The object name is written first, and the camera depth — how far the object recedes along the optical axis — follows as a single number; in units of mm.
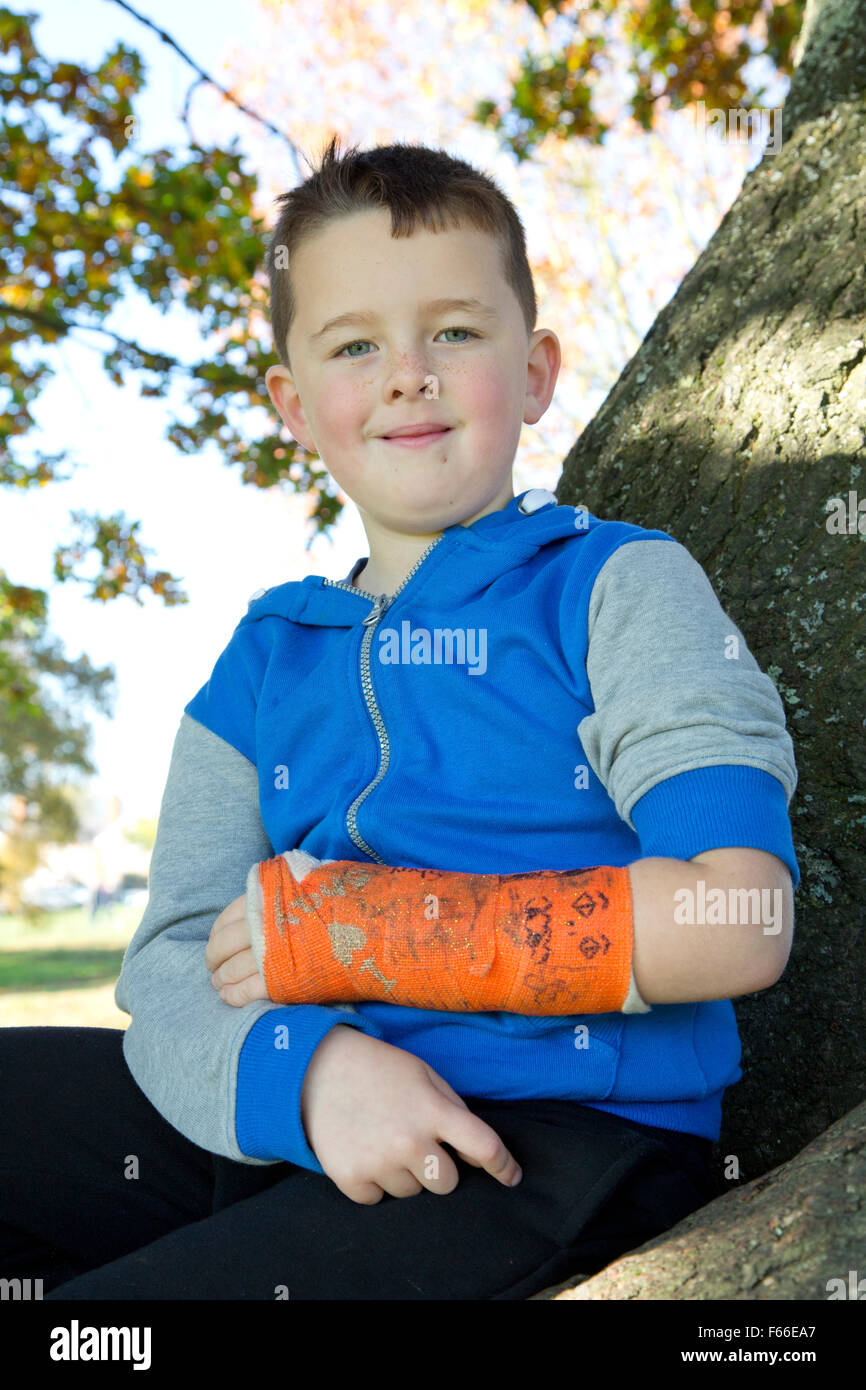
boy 1066
